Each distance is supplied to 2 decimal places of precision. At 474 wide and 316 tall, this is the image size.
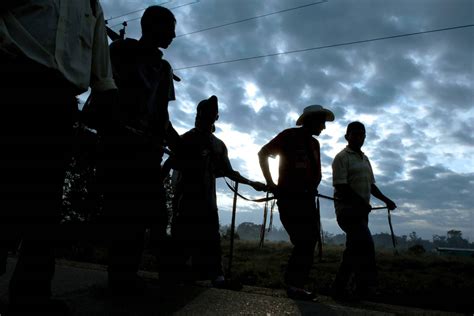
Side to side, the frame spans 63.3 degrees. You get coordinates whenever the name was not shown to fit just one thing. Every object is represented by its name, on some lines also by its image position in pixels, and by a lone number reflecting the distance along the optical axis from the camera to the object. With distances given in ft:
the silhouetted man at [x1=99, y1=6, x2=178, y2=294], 8.51
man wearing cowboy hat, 12.05
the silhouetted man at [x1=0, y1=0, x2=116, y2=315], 5.36
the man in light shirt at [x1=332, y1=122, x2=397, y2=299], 13.20
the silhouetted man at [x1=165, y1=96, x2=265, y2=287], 12.67
